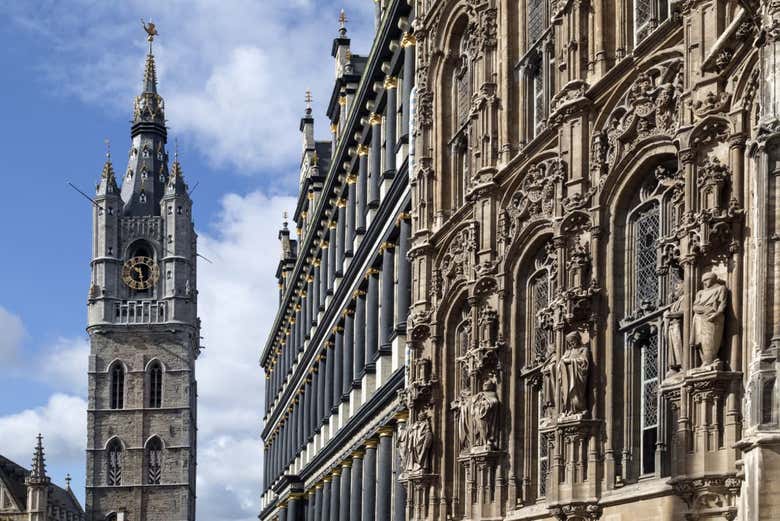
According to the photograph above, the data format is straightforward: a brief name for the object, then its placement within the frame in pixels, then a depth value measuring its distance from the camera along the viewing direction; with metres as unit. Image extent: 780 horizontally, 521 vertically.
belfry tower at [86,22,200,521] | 151.00
